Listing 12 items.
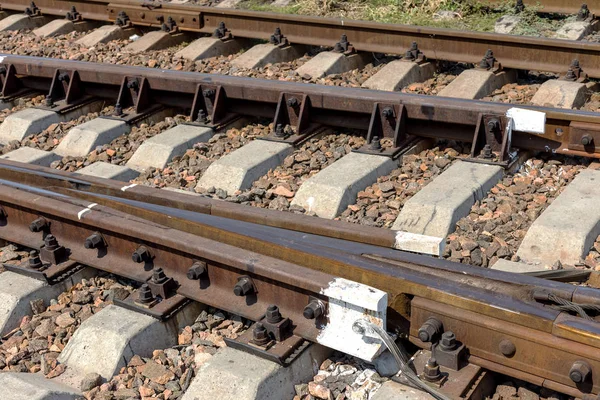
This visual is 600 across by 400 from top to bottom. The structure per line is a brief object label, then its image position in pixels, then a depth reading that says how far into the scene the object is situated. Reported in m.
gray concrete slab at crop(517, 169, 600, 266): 4.55
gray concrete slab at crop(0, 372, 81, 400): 3.76
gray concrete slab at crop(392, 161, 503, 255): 5.03
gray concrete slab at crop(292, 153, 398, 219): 5.50
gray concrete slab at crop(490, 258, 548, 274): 4.38
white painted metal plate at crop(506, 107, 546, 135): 5.73
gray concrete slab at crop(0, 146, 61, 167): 6.88
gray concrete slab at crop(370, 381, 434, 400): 3.53
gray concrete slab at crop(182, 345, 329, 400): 3.67
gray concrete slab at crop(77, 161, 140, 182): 6.38
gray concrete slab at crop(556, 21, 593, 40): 8.78
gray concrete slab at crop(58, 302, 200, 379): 4.09
